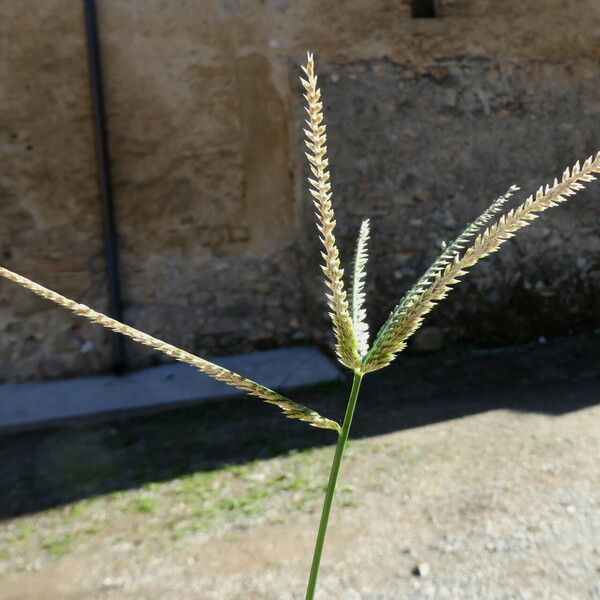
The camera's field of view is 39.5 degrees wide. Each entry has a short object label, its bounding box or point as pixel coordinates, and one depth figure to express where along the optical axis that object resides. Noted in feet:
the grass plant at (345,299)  2.71
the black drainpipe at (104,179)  18.53
